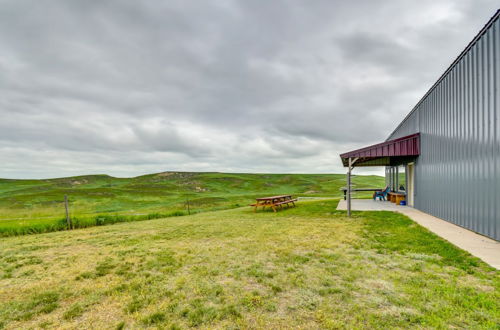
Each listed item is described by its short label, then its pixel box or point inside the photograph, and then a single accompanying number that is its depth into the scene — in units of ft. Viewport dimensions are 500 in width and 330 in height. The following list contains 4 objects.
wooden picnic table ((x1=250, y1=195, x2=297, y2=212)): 44.98
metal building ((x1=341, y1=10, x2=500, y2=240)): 19.69
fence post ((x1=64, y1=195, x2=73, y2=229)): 35.47
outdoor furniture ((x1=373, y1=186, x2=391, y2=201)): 57.62
